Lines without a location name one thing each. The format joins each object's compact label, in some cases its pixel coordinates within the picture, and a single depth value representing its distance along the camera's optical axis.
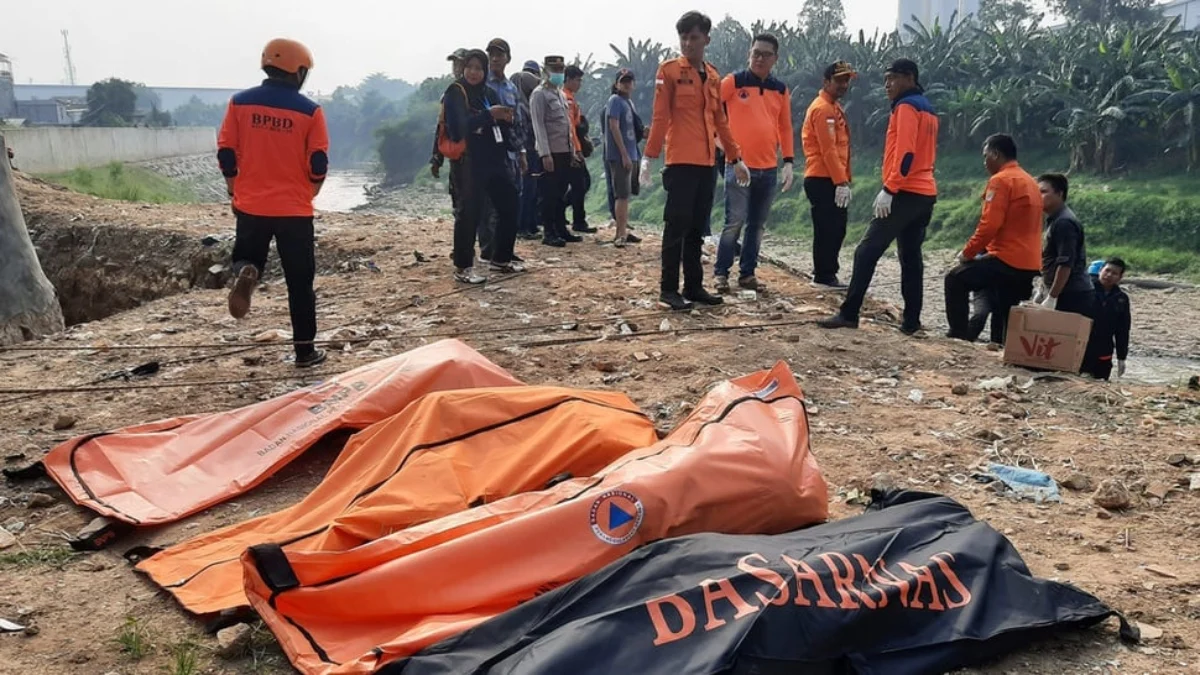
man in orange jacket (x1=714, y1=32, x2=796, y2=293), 6.22
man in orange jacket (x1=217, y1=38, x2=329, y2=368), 4.56
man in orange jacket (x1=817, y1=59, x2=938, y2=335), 5.34
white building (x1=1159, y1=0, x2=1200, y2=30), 58.75
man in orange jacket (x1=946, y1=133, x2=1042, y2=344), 5.47
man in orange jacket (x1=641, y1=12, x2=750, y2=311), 5.42
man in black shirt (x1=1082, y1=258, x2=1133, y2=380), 5.70
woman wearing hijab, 6.24
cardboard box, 4.86
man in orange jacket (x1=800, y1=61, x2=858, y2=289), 6.28
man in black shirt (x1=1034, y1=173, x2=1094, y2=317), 5.43
